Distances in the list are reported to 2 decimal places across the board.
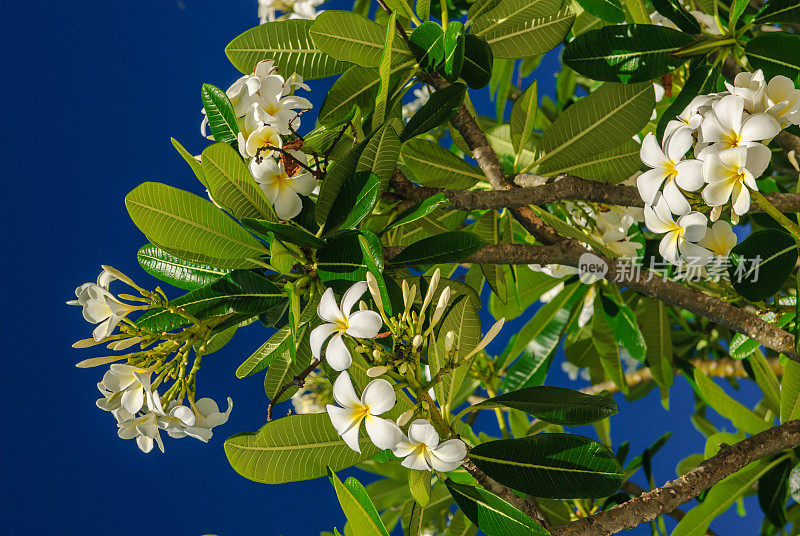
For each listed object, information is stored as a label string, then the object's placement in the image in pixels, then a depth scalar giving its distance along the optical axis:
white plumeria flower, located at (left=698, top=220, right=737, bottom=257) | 2.81
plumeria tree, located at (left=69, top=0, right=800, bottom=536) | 2.66
